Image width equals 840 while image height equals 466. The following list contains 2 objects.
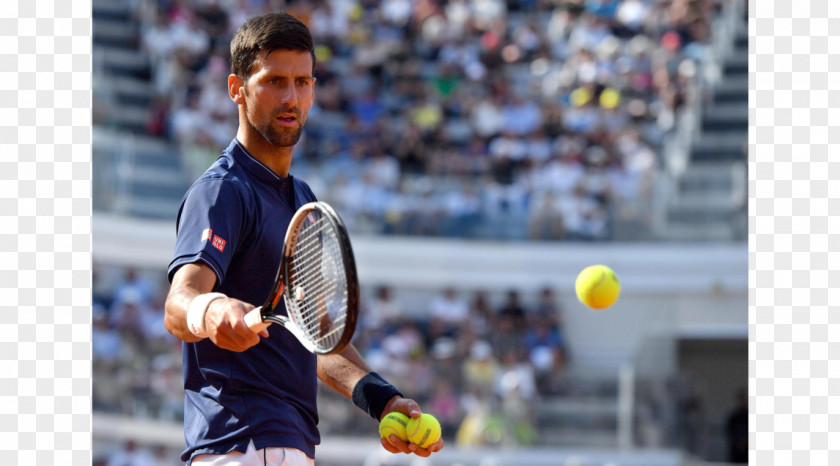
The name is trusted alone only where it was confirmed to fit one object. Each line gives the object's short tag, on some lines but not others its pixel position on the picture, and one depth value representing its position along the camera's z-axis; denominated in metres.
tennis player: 9.28
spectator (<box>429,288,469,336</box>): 39.16
